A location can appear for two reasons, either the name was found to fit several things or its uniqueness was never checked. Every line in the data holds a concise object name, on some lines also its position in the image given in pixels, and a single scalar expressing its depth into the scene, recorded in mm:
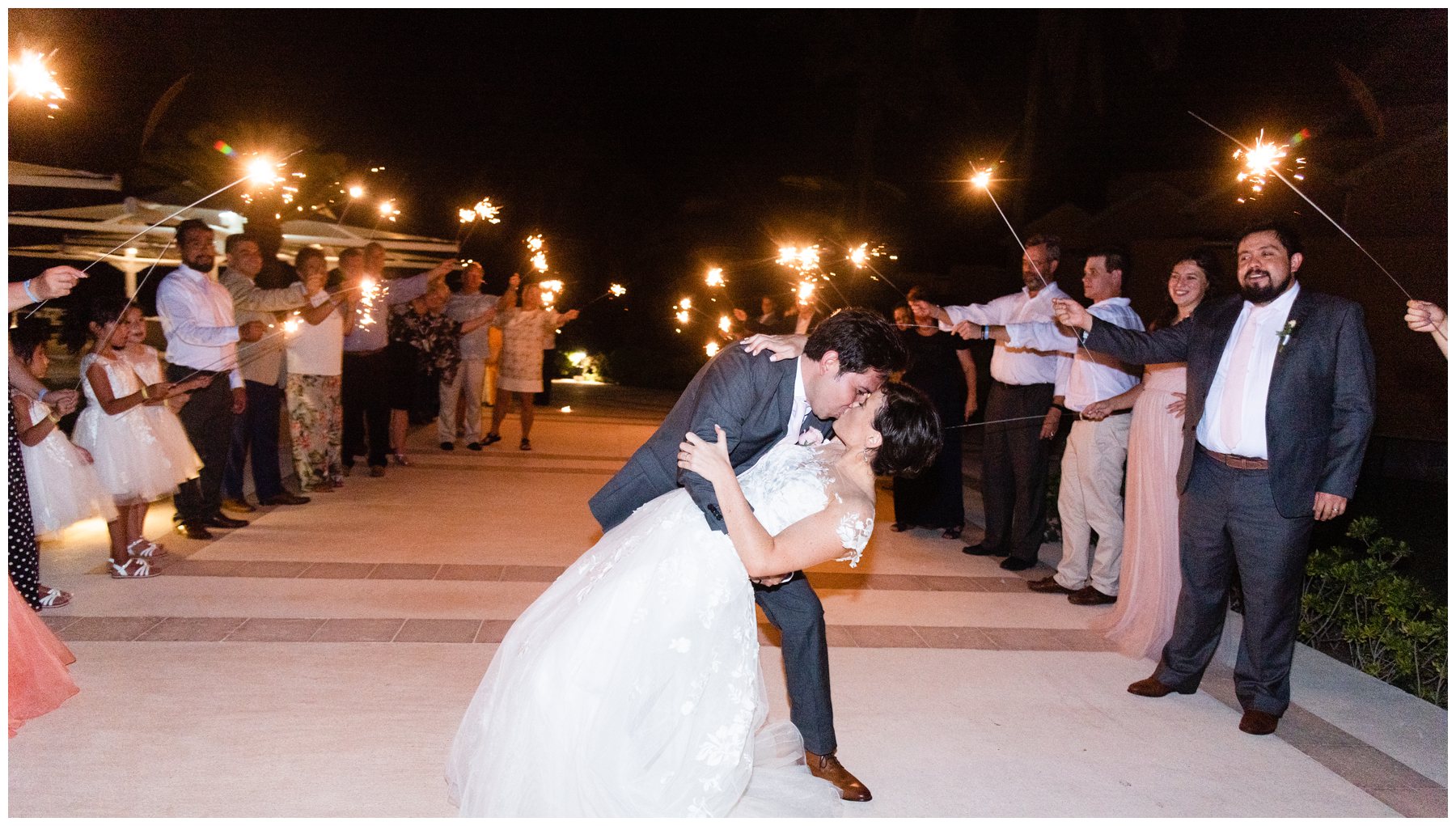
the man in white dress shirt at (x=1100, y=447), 5703
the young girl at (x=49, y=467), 4918
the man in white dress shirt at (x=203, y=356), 6055
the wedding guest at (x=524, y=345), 11148
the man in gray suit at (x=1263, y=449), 3893
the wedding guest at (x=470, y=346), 10883
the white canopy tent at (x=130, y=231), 7188
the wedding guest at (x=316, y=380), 7465
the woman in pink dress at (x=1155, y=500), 4836
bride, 2783
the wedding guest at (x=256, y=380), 7008
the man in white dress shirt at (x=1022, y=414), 6227
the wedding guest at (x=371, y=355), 8617
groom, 2941
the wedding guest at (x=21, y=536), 4438
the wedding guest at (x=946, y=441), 7527
